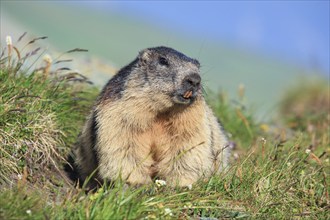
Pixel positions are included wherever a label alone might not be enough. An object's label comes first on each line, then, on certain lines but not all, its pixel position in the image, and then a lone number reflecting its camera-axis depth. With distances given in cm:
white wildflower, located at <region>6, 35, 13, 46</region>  1731
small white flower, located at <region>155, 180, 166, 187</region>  1408
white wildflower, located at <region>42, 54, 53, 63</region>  1907
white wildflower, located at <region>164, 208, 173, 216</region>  1235
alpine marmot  1545
